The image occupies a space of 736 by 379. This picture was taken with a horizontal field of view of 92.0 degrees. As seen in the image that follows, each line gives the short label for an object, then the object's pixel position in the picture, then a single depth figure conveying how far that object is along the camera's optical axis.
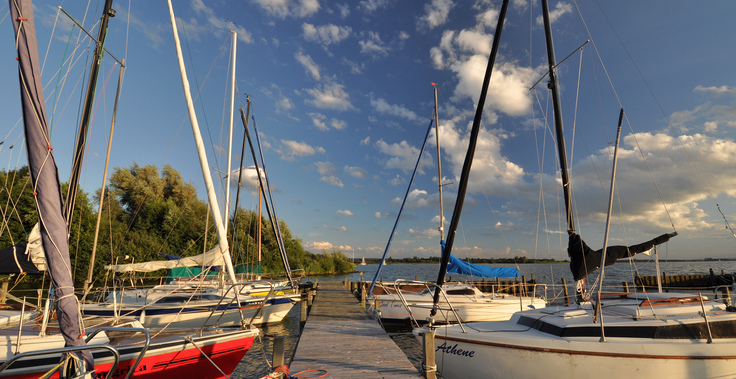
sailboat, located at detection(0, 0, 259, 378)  4.70
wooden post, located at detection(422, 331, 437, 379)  6.64
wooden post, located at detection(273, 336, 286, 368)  6.59
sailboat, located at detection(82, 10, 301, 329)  13.80
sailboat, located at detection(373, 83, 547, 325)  14.66
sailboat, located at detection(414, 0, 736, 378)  6.39
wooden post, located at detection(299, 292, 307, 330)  12.86
